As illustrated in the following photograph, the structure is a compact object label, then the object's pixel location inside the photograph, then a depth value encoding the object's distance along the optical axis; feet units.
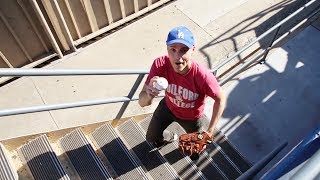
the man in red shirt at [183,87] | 6.78
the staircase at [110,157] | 7.89
